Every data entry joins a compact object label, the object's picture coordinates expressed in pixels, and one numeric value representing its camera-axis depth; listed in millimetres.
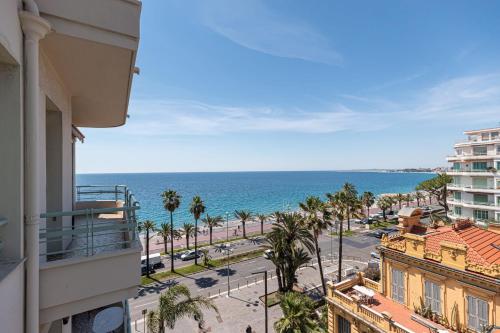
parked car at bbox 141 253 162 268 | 37138
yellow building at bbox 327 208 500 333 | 12697
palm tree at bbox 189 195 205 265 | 43112
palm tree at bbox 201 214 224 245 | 49438
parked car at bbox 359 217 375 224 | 62622
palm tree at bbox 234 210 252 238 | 54194
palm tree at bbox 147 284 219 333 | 16391
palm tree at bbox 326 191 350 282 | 30844
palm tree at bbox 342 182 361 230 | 32594
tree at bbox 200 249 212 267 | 38566
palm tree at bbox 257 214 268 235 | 58056
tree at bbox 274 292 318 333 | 15664
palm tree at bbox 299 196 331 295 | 26625
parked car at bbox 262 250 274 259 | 24781
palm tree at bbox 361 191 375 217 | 65000
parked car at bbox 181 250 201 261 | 41072
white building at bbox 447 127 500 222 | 35719
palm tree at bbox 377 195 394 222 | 65519
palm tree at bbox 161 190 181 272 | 38656
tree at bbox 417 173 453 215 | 55594
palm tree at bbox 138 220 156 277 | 37969
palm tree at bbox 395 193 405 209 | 81688
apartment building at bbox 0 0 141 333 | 3602
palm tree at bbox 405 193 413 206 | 83288
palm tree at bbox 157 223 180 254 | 42906
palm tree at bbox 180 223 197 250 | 45747
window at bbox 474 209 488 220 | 36684
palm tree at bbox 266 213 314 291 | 24516
